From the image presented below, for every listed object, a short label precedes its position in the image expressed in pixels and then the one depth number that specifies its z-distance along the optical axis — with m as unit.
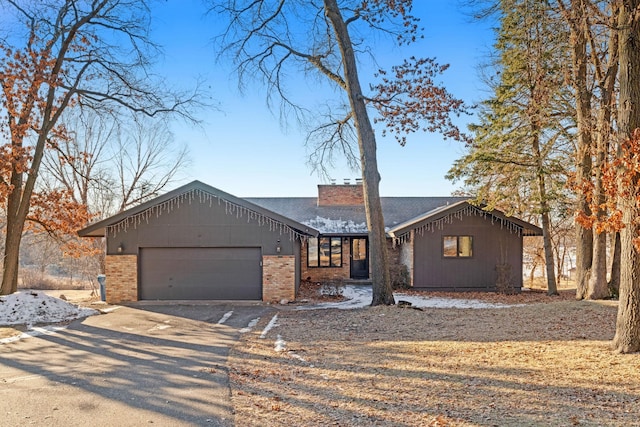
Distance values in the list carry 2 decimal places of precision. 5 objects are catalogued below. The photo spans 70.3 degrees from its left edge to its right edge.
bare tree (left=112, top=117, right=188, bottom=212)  27.09
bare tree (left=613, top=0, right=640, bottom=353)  6.63
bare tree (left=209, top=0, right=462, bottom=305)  13.05
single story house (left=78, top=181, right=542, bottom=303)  14.94
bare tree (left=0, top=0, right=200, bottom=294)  13.95
